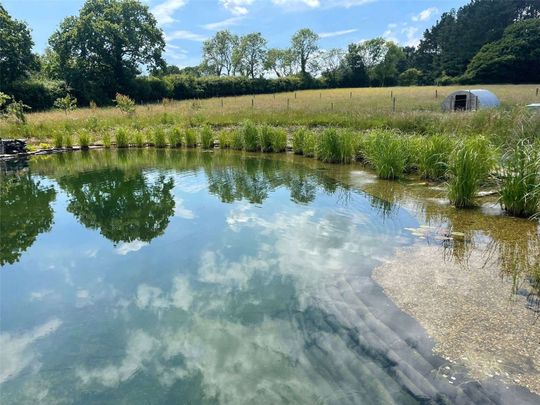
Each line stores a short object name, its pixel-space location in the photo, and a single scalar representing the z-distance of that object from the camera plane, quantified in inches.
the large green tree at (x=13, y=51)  1059.3
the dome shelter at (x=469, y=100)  615.8
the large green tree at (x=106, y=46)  1173.7
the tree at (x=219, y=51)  2299.5
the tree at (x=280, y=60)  2260.7
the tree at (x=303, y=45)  2224.4
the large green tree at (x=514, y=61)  1501.0
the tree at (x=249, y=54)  2242.9
